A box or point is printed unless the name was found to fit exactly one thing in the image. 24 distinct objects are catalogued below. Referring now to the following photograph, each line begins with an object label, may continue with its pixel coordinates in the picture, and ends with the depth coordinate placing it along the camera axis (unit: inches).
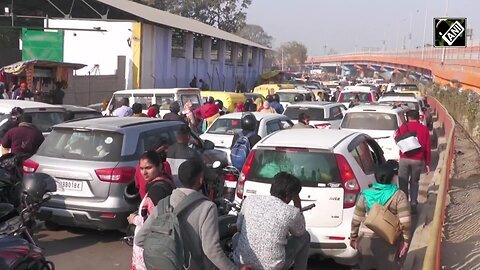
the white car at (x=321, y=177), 264.7
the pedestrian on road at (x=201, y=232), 158.7
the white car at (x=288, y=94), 940.0
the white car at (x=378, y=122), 526.3
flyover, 1417.6
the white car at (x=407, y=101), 805.0
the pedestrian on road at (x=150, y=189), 179.5
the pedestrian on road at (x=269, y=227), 169.8
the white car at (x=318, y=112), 616.4
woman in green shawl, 229.5
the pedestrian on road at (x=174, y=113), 519.8
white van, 655.8
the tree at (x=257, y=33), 6655.5
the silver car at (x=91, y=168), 307.6
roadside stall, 841.5
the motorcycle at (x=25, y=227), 187.9
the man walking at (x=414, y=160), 384.5
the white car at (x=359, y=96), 947.3
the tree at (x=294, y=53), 6264.8
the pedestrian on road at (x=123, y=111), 550.4
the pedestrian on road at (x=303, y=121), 450.9
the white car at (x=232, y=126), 462.3
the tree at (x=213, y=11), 3225.9
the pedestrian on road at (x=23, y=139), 363.6
